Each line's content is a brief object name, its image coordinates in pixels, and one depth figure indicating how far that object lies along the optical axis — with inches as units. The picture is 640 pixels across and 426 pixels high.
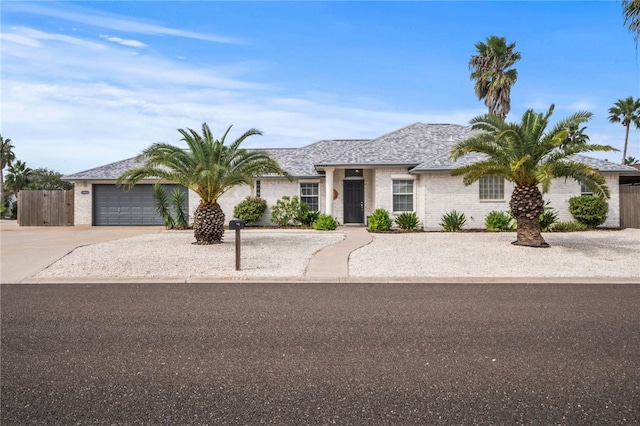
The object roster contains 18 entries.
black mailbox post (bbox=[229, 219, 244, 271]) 438.3
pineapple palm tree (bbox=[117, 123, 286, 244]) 594.9
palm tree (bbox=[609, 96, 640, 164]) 2071.9
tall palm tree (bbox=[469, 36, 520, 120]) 1365.7
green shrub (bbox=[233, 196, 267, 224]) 952.9
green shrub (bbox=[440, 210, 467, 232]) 829.8
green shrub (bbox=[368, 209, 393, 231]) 810.2
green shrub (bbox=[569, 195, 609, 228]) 850.1
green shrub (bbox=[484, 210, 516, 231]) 826.8
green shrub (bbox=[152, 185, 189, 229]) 918.4
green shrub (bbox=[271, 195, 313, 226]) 948.6
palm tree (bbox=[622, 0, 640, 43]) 578.6
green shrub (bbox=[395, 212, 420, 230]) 837.2
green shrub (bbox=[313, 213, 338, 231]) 859.4
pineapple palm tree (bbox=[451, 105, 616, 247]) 569.0
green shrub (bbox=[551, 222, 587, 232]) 822.5
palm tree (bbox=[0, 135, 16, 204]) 2096.5
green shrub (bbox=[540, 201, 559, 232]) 820.1
